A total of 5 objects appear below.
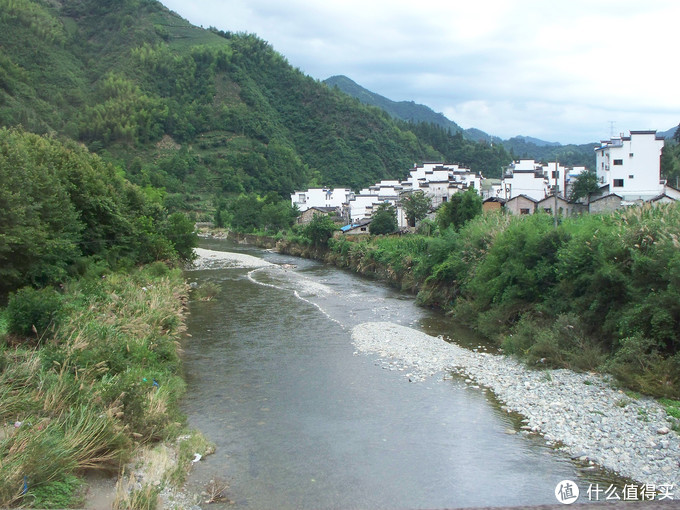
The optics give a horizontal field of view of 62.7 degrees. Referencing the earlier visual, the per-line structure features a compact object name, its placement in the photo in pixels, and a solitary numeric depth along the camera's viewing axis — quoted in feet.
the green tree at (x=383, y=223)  157.07
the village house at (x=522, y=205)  131.85
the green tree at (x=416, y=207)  155.12
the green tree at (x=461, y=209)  110.22
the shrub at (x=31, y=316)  43.96
